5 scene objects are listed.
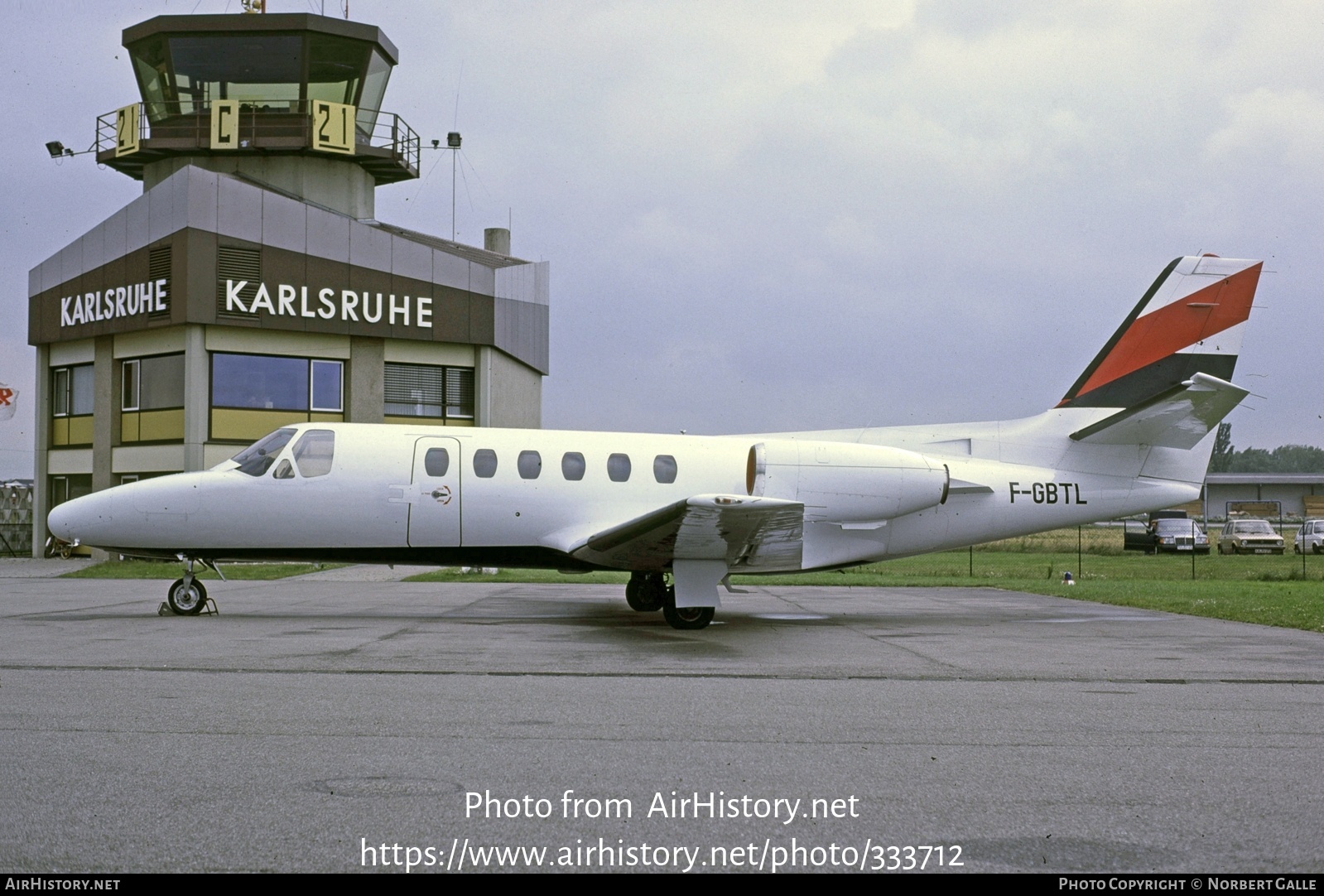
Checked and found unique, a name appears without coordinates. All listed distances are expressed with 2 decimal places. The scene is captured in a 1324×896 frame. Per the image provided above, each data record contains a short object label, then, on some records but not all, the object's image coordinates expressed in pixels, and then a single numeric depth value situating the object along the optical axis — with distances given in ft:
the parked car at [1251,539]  169.37
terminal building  98.99
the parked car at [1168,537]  166.91
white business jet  48.80
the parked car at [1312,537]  166.40
